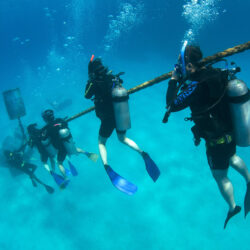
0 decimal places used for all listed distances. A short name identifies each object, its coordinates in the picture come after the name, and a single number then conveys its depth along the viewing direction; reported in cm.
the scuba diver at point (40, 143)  759
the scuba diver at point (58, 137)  676
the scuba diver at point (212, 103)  310
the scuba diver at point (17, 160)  1035
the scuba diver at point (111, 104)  464
